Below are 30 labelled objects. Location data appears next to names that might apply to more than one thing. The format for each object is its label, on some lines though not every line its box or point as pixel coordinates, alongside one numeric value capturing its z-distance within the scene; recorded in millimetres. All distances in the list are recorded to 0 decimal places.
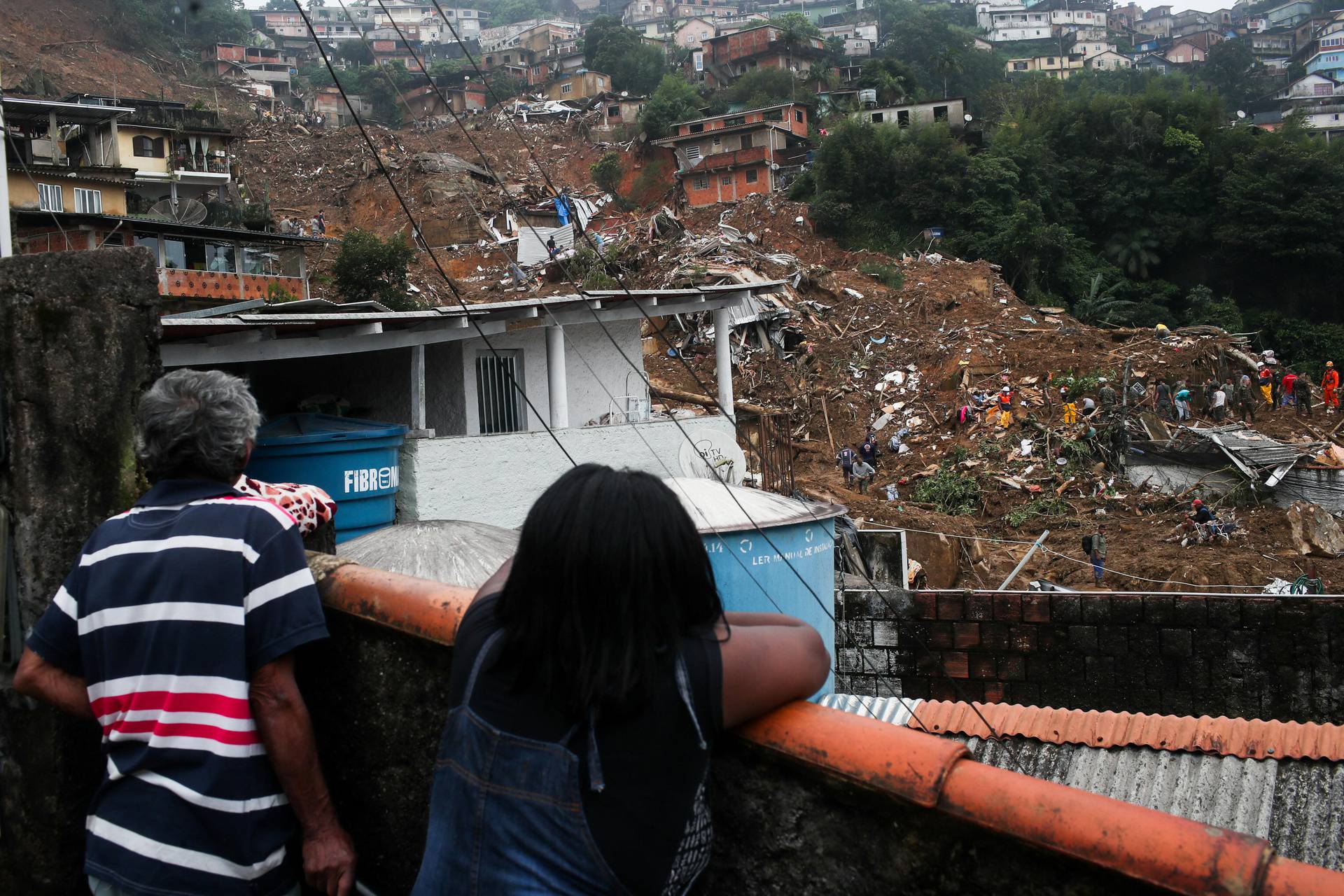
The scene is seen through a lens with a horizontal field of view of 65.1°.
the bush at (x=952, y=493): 21250
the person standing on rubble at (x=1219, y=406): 23453
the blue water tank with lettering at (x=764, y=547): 8095
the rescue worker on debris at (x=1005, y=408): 23703
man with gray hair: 1881
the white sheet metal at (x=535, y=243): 38156
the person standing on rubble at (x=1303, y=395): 24098
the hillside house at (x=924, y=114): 46531
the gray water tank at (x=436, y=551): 6469
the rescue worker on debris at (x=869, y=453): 23172
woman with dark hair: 1445
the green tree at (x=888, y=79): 51656
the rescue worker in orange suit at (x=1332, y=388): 24734
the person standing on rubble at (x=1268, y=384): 25016
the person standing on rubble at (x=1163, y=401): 23109
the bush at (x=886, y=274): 33625
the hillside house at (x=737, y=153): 44688
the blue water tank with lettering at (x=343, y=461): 7512
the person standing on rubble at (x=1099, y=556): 15734
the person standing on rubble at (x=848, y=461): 22750
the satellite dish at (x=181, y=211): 27625
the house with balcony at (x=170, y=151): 32344
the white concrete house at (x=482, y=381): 9297
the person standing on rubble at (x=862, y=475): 22297
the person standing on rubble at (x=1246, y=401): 23969
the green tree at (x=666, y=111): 51344
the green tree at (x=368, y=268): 28547
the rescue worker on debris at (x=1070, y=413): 23250
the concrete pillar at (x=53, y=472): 2508
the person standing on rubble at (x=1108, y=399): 22859
